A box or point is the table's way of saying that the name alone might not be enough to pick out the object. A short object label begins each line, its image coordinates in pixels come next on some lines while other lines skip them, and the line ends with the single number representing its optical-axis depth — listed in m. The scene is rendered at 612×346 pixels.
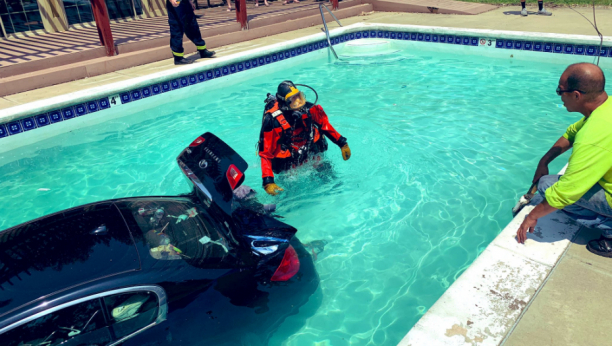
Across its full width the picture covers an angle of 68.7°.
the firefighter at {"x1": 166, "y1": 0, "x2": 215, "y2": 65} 9.80
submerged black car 2.52
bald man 3.20
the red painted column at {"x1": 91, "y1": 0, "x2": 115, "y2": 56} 9.76
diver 4.86
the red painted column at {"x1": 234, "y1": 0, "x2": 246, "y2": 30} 12.28
